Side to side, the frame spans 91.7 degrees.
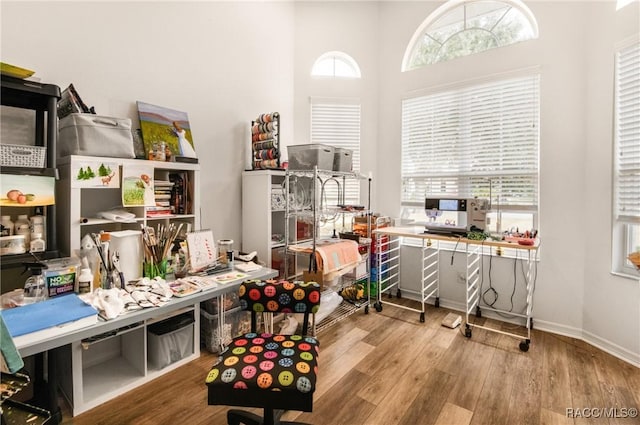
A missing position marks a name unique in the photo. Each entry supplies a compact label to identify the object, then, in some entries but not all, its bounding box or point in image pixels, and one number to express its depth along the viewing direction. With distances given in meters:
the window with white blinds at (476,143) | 2.84
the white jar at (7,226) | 1.57
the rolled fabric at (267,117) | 2.78
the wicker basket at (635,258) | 1.79
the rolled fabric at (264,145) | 2.79
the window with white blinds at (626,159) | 2.26
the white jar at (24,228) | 1.62
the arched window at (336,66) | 3.63
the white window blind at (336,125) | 3.61
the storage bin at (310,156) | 2.62
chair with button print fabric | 1.20
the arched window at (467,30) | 2.94
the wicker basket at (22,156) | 1.47
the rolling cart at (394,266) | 3.20
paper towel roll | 1.84
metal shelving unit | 2.63
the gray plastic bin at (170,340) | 2.02
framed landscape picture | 2.23
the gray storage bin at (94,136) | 1.78
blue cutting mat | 1.20
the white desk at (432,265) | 2.58
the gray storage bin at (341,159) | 2.82
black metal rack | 1.51
